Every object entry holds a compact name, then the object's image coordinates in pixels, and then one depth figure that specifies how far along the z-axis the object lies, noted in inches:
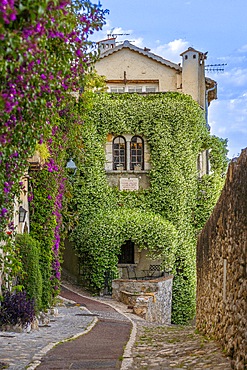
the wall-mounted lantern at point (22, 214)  639.9
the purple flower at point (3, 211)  316.5
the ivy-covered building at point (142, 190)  1119.6
